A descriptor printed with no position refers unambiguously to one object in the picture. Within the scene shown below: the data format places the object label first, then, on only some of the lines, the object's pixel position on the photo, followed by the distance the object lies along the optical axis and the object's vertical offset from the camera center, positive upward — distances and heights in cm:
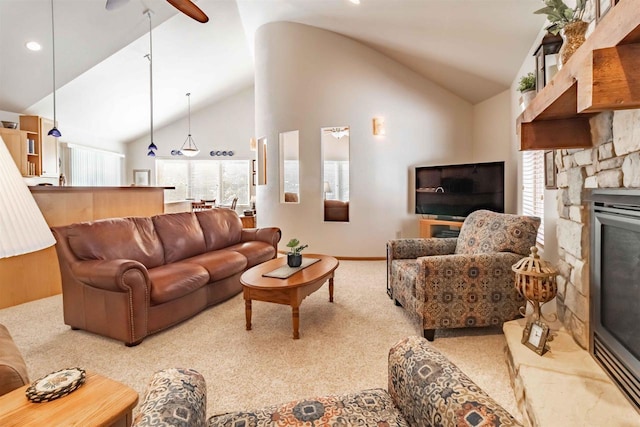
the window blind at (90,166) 724 +108
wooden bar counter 338 -10
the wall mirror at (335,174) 550 +77
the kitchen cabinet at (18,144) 527 +109
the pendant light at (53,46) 436 +234
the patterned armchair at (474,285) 236 -58
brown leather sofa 245 -56
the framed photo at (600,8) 144 +88
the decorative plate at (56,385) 107 -61
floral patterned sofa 82 -55
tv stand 459 -28
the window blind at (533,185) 316 +20
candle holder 187 -45
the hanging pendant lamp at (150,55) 481 +271
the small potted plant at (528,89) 232 +85
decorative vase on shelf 152 +80
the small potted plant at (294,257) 302 -47
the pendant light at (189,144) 938 +188
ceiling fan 269 +177
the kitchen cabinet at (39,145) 571 +118
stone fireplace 138 +10
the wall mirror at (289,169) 576 +70
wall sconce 523 +129
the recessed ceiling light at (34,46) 447 +230
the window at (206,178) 965 +91
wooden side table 99 -64
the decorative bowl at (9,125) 527 +141
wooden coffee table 251 -63
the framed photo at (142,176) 955 +97
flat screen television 418 +22
